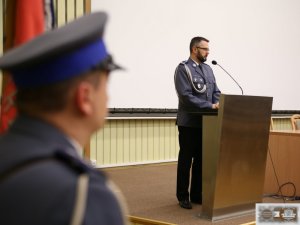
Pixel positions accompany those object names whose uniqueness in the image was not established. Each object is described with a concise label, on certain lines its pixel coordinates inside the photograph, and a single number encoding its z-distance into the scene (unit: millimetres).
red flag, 1634
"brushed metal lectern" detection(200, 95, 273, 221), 3074
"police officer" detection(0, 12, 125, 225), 662
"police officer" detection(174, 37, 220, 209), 3508
